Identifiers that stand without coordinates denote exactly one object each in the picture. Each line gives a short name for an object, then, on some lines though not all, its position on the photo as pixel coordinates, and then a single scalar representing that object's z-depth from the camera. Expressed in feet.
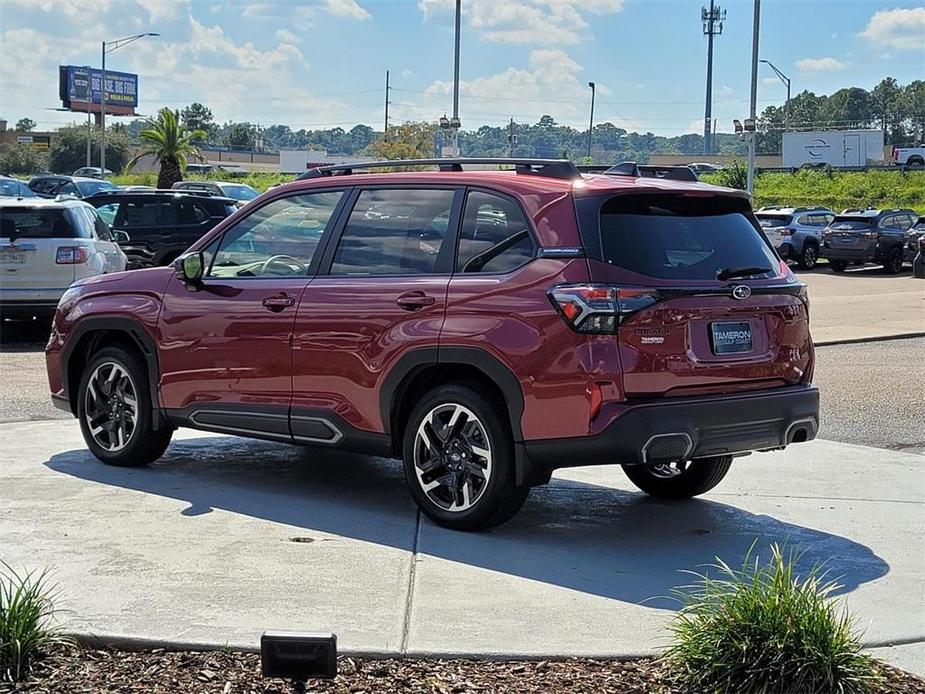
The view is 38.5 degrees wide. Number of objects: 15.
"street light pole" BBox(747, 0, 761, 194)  110.11
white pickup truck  272.51
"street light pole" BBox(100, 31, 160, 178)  225.54
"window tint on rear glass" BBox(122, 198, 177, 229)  76.84
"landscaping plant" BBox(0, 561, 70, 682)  14.61
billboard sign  392.88
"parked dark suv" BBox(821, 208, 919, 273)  113.70
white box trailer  292.20
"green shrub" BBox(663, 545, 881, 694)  14.14
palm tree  178.19
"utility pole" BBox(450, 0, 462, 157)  120.16
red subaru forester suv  20.47
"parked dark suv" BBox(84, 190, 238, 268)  76.13
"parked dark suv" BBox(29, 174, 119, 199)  136.15
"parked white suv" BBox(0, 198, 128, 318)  50.42
